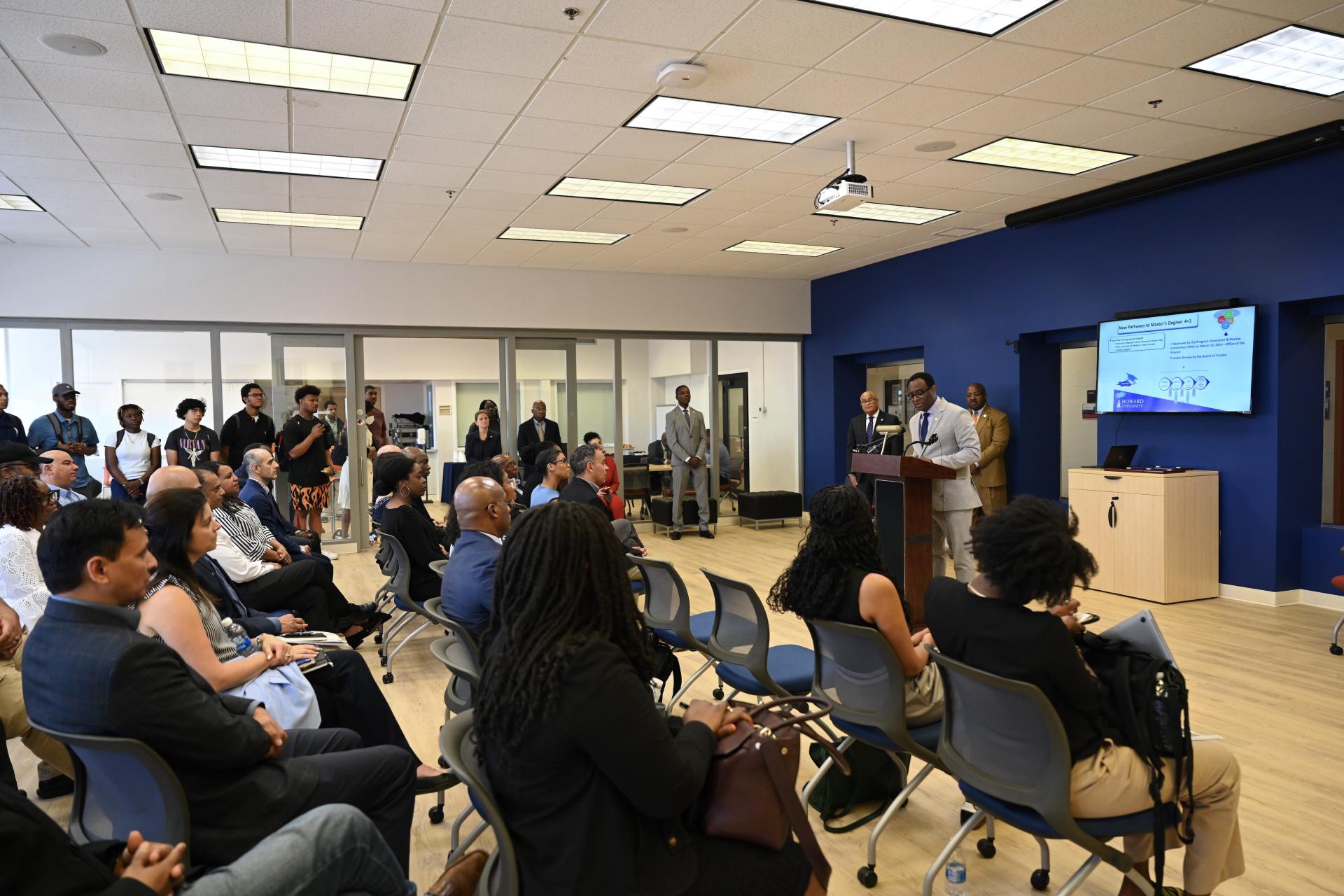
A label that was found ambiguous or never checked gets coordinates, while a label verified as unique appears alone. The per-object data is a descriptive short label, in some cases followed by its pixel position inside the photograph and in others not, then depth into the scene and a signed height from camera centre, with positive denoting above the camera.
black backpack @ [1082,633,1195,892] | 2.01 -0.75
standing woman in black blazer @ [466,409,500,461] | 9.73 -0.26
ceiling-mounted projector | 5.79 +1.54
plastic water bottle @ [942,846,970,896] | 2.52 -1.41
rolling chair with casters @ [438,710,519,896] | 1.63 -0.75
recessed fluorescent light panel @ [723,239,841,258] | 9.34 +1.87
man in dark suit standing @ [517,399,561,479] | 10.10 -0.16
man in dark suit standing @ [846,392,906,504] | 8.30 -0.20
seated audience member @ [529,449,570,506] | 5.30 -0.38
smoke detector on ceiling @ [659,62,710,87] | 4.40 +1.81
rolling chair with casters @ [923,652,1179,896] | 2.02 -0.91
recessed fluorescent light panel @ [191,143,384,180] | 5.86 +1.86
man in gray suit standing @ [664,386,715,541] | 10.80 -0.42
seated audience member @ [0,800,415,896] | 1.42 -0.85
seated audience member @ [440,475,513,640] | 3.32 -0.56
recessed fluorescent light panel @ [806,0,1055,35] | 3.87 +1.88
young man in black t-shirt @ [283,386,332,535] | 8.73 -0.44
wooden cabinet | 6.38 -1.00
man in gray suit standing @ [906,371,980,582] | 5.73 -0.51
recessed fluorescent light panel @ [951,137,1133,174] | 6.11 +1.91
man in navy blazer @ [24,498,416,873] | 1.79 -0.60
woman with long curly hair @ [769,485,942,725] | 2.63 -0.57
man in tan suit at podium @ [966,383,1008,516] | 8.55 -0.40
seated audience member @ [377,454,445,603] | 4.87 -0.63
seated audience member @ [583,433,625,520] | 5.52 -0.56
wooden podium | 5.34 -0.71
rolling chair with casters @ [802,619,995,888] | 2.52 -0.91
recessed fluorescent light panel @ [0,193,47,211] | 6.77 +1.83
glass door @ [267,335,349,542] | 8.79 -0.09
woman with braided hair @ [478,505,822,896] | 1.56 -0.62
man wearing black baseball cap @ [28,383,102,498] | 7.70 -0.09
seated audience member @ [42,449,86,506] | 4.59 -0.26
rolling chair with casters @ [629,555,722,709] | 3.74 -0.93
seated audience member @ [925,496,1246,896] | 2.06 -0.63
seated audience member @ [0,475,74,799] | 3.29 -0.53
